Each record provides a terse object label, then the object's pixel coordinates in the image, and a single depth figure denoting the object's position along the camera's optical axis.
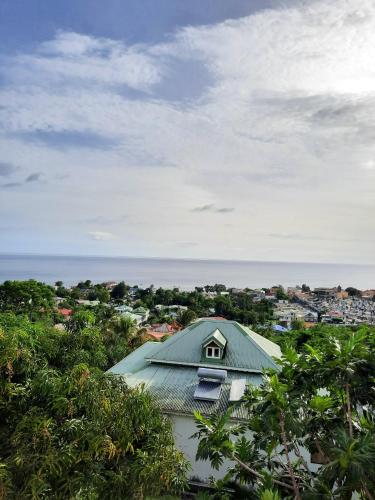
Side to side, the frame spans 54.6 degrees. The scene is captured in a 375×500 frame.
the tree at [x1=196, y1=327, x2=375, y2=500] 6.62
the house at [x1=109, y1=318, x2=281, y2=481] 13.22
